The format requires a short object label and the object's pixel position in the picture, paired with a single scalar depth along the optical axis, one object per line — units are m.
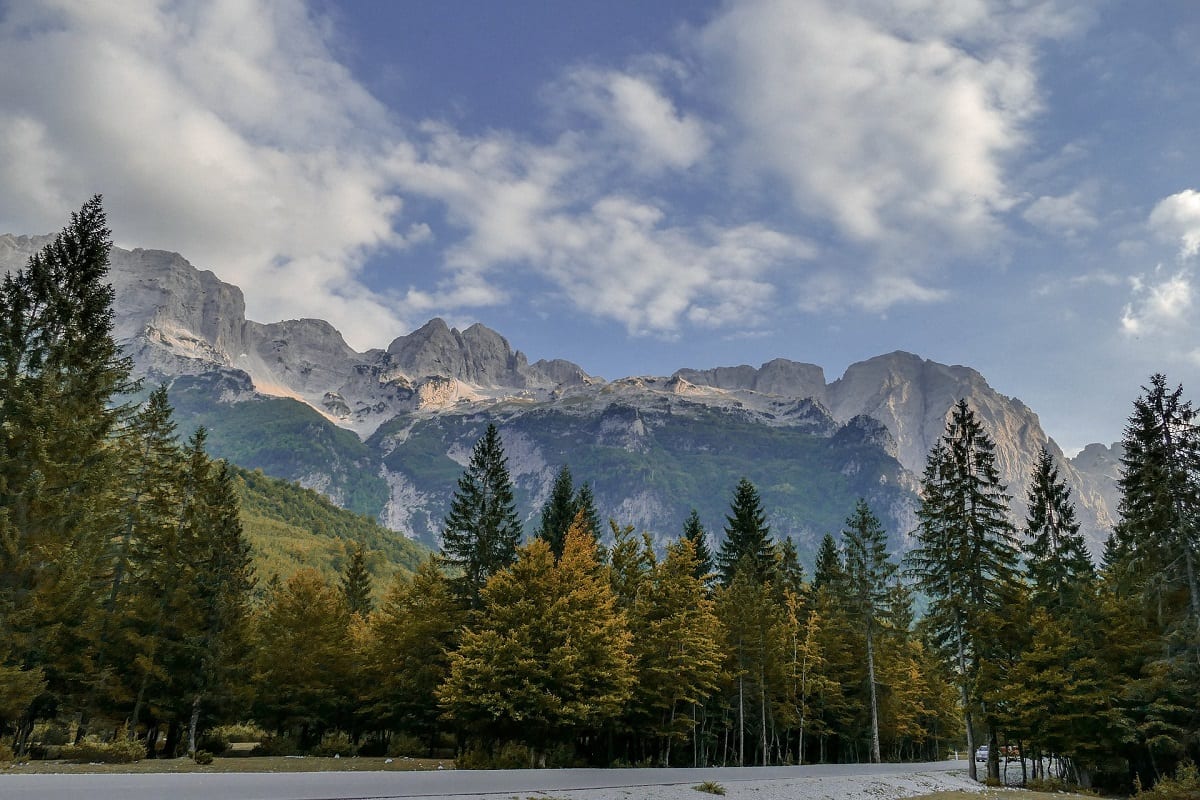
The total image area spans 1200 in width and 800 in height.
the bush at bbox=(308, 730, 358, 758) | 44.09
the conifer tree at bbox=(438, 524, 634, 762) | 35.03
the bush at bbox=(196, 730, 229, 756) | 43.62
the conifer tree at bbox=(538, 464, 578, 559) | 54.47
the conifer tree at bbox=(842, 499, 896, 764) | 52.69
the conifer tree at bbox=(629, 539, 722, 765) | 41.50
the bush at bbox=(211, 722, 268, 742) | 69.56
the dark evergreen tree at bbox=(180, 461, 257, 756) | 40.00
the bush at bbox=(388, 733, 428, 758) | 44.69
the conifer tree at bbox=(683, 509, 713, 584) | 62.66
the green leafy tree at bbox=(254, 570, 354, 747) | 48.31
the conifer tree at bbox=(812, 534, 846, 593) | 63.21
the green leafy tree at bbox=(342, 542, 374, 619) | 73.75
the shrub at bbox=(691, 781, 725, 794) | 29.34
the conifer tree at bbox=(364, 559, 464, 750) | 45.06
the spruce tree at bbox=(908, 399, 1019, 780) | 39.22
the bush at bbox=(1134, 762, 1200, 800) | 30.07
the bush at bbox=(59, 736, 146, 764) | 30.05
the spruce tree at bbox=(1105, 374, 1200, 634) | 30.72
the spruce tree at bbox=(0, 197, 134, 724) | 26.91
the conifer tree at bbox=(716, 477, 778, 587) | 61.97
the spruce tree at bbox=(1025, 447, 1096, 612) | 41.50
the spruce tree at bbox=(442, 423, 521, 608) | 48.84
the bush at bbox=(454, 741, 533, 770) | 32.38
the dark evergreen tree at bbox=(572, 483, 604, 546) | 57.95
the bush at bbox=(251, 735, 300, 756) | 43.94
